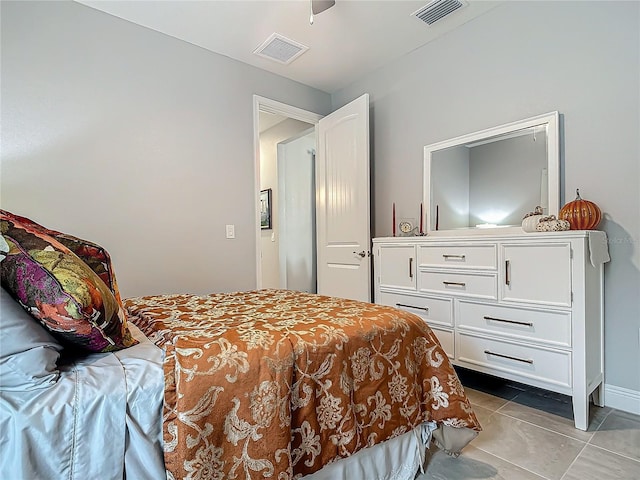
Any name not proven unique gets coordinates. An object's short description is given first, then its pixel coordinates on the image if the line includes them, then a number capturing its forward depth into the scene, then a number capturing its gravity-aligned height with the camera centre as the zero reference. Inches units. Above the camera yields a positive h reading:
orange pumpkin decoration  77.8 +3.1
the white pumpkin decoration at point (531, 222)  83.8 +2.0
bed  30.2 -16.2
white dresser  71.8 -17.6
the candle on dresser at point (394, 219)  119.3 +4.5
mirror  89.2 +15.4
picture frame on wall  186.1 +14.1
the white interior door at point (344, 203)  125.0 +11.9
